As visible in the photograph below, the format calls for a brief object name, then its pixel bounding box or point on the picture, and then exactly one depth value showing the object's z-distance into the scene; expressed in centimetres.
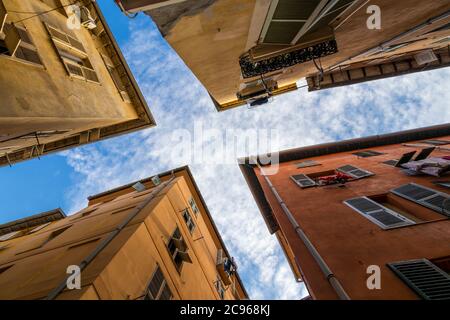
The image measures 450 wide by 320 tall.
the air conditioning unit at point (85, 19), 1164
